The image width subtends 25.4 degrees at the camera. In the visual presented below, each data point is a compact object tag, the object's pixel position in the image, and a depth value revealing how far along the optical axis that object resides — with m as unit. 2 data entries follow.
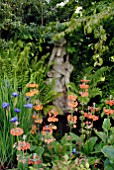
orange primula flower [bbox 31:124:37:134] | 2.35
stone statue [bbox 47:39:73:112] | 2.86
